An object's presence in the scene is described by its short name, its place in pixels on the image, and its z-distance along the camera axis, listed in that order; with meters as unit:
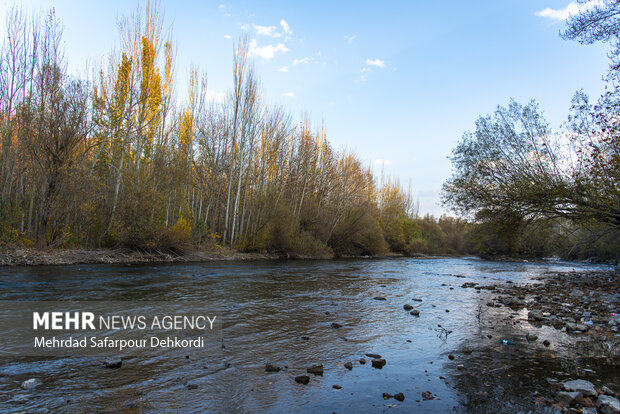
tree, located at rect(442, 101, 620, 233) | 14.45
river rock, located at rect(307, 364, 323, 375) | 4.54
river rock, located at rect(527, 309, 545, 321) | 8.01
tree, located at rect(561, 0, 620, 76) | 9.27
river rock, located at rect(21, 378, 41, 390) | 3.72
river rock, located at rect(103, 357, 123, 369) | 4.46
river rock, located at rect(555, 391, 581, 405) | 3.70
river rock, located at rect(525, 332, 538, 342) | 6.29
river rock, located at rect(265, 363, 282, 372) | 4.54
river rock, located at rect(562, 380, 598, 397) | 3.88
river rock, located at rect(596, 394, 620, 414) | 3.44
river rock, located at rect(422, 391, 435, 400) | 3.89
